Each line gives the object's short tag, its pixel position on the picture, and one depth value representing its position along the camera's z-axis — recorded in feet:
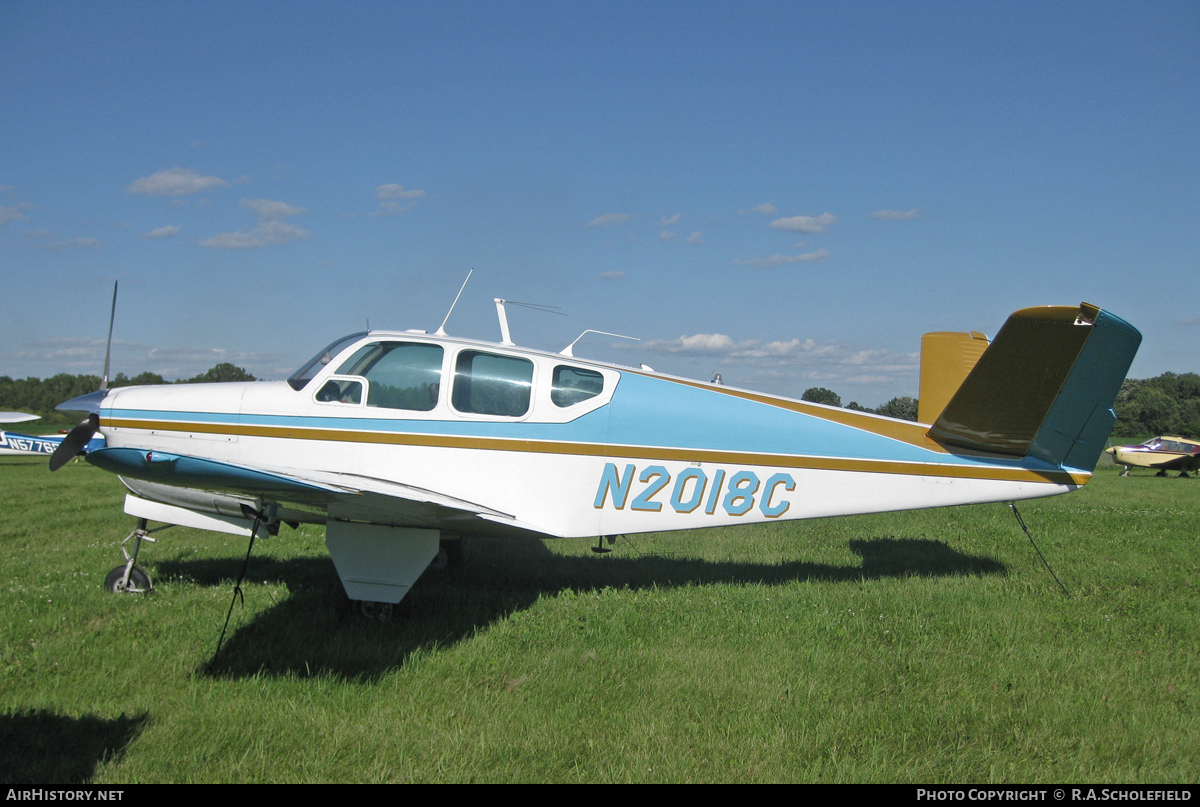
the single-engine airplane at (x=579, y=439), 16.81
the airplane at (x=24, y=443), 74.93
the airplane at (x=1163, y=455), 77.15
